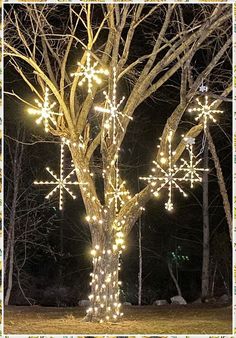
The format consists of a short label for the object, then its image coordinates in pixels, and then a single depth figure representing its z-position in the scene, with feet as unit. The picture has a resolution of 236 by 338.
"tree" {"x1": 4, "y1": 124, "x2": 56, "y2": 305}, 35.12
